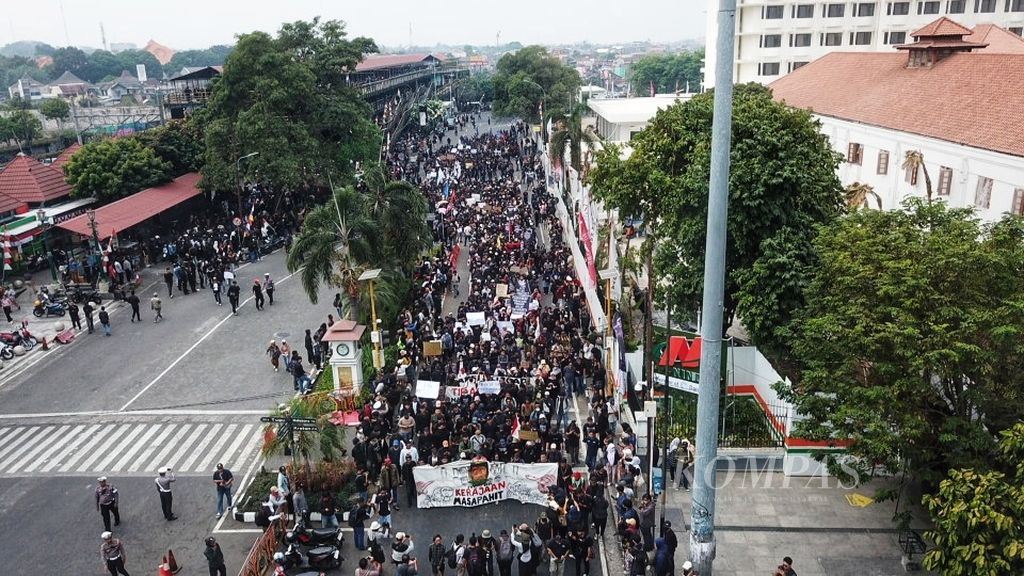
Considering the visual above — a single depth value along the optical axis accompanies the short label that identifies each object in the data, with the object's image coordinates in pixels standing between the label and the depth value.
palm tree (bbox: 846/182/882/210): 25.37
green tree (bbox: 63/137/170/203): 42.03
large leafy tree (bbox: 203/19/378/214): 41.59
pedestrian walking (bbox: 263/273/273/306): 32.25
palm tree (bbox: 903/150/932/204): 28.38
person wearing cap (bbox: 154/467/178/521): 16.81
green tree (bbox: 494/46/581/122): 90.44
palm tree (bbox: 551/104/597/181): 43.88
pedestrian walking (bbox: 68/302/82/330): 29.28
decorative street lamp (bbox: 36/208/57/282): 35.22
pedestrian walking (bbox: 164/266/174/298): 33.28
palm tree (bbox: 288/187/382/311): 25.15
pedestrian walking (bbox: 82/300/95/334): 28.76
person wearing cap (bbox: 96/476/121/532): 16.41
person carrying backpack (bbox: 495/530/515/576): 14.07
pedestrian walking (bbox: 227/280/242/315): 30.81
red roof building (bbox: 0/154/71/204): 40.84
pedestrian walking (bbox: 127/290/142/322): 29.84
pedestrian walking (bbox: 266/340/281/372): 25.39
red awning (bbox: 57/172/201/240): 36.09
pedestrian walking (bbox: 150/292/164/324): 30.17
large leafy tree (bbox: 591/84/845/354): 19.12
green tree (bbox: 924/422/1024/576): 10.70
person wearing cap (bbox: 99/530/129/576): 14.47
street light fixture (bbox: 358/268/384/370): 23.67
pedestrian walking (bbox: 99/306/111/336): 28.86
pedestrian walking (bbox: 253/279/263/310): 31.33
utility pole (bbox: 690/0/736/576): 8.15
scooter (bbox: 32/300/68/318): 31.50
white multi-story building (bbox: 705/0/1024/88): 61.94
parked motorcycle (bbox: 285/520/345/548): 15.07
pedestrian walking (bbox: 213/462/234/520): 16.84
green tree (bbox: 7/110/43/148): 83.25
